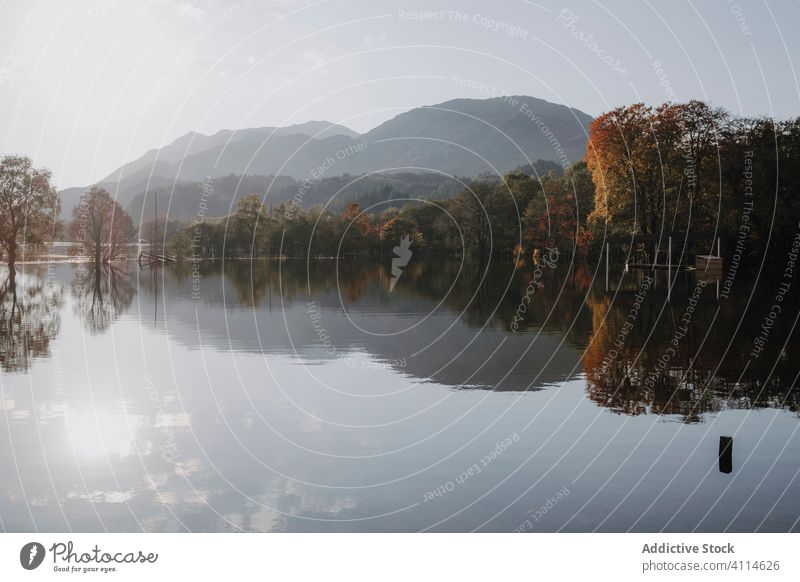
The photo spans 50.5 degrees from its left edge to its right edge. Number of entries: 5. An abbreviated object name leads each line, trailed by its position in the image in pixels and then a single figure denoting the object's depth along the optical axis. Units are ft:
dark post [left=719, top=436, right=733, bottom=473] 61.36
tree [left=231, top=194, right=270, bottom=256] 614.34
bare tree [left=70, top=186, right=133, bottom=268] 481.05
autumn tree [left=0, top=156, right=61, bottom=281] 346.95
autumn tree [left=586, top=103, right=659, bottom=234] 308.60
